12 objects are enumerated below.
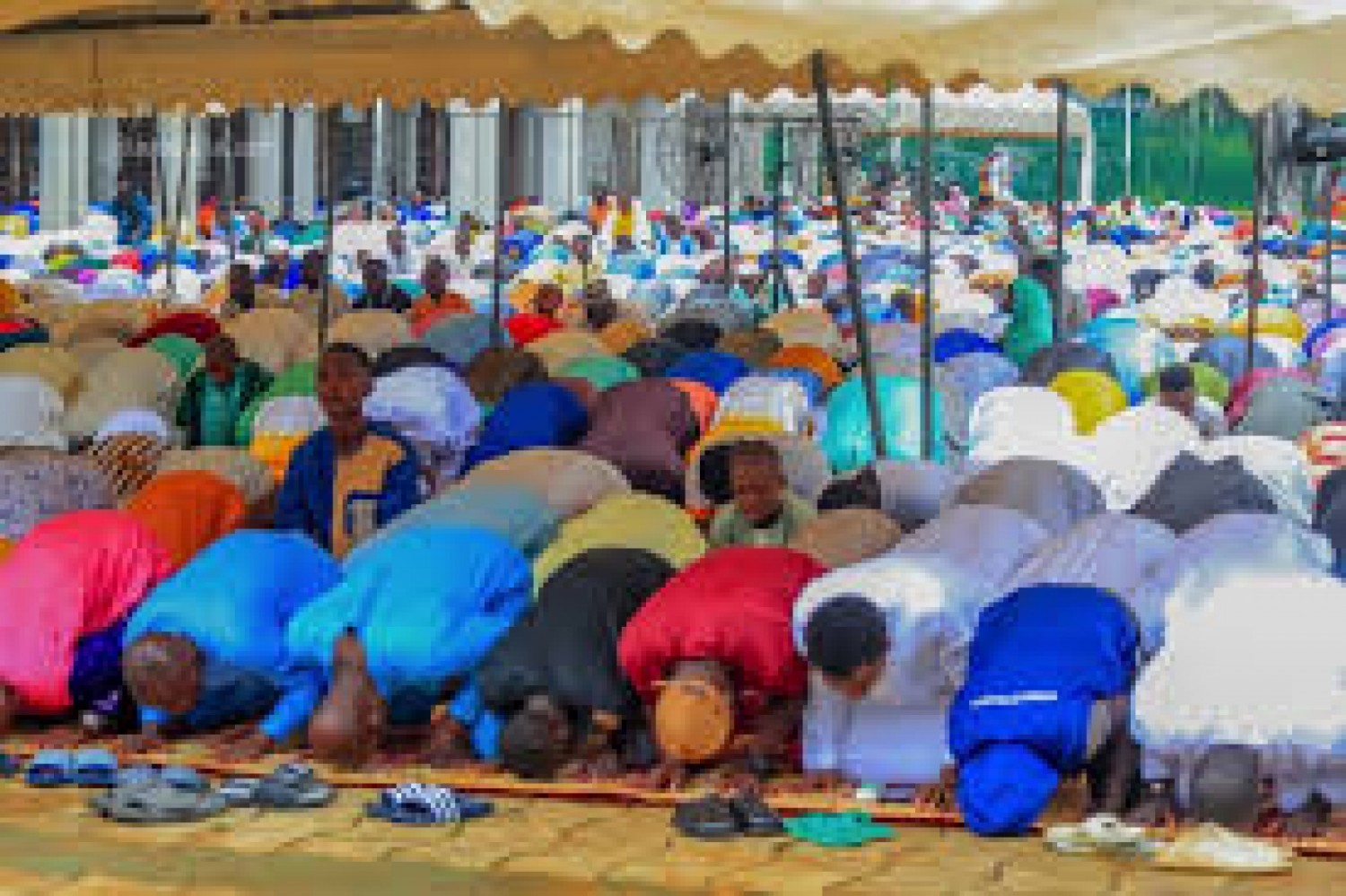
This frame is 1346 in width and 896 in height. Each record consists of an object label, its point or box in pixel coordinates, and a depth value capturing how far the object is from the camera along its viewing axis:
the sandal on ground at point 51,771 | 11.55
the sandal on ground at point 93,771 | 11.55
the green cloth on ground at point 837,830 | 10.52
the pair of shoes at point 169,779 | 11.31
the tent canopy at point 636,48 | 8.38
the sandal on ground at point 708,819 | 10.60
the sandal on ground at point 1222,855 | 9.91
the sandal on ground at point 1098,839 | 10.21
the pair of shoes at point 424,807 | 10.86
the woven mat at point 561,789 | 10.88
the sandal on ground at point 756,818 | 10.65
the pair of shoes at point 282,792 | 11.14
